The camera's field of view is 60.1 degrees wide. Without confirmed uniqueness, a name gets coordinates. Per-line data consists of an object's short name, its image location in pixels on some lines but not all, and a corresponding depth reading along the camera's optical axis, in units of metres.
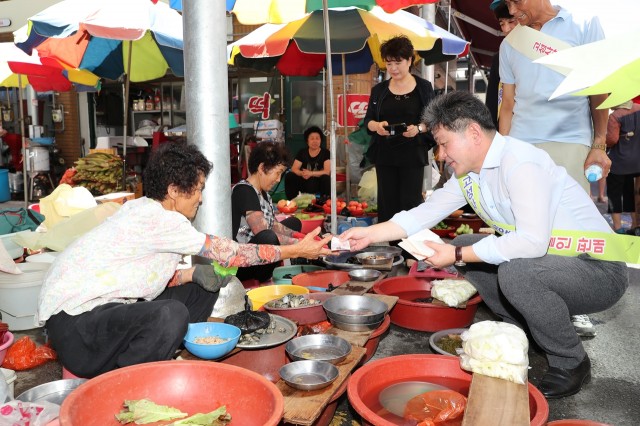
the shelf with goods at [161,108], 13.37
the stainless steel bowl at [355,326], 3.20
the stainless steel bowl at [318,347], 2.83
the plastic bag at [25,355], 3.48
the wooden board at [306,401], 2.23
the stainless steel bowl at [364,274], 4.38
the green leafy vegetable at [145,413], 2.17
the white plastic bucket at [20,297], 3.98
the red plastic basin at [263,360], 2.95
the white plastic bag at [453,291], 3.88
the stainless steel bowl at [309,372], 2.54
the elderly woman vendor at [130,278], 2.71
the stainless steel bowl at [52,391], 2.61
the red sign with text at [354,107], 10.34
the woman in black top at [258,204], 4.60
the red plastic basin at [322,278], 4.48
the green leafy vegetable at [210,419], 2.17
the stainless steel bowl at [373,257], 4.86
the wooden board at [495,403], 2.16
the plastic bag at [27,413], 2.22
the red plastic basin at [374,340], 3.30
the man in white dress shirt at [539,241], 2.93
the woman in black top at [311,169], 8.50
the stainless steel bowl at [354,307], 3.26
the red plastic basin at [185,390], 2.15
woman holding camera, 5.55
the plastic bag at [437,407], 2.42
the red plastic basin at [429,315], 3.96
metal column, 3.48
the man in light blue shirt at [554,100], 3.59
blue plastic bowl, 2.74
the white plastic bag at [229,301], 3.65
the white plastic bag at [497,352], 2.52
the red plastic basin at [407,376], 2.47
